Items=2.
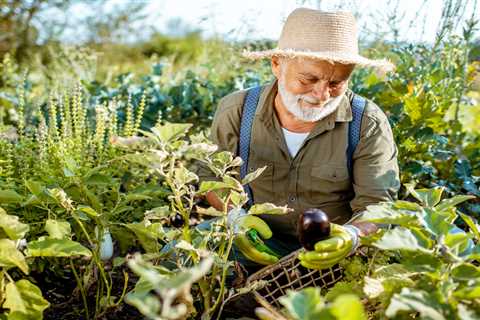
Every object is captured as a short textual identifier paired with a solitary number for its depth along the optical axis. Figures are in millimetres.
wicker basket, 1990
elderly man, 2275
